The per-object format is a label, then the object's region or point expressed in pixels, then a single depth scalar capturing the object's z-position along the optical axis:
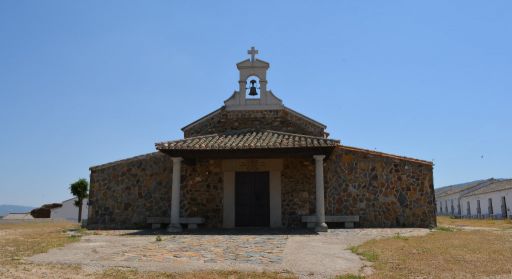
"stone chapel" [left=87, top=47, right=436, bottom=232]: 15.05
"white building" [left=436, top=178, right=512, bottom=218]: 36.84
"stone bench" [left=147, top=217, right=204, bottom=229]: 14.41
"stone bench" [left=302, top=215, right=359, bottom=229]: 14.60
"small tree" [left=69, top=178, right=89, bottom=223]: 30.25
